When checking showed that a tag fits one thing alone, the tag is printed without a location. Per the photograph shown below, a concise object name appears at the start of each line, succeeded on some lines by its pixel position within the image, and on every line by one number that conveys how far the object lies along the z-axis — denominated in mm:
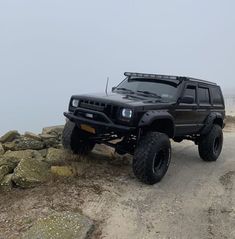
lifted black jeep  4269
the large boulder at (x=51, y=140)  5424
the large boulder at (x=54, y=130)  6053
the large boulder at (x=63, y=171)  4308
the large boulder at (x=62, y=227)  3143
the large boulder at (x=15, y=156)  4308
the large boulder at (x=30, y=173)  4013
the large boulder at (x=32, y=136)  5541
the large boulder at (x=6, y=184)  3958
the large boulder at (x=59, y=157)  4632
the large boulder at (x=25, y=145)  5109
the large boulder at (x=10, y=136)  5689
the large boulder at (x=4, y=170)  4093
